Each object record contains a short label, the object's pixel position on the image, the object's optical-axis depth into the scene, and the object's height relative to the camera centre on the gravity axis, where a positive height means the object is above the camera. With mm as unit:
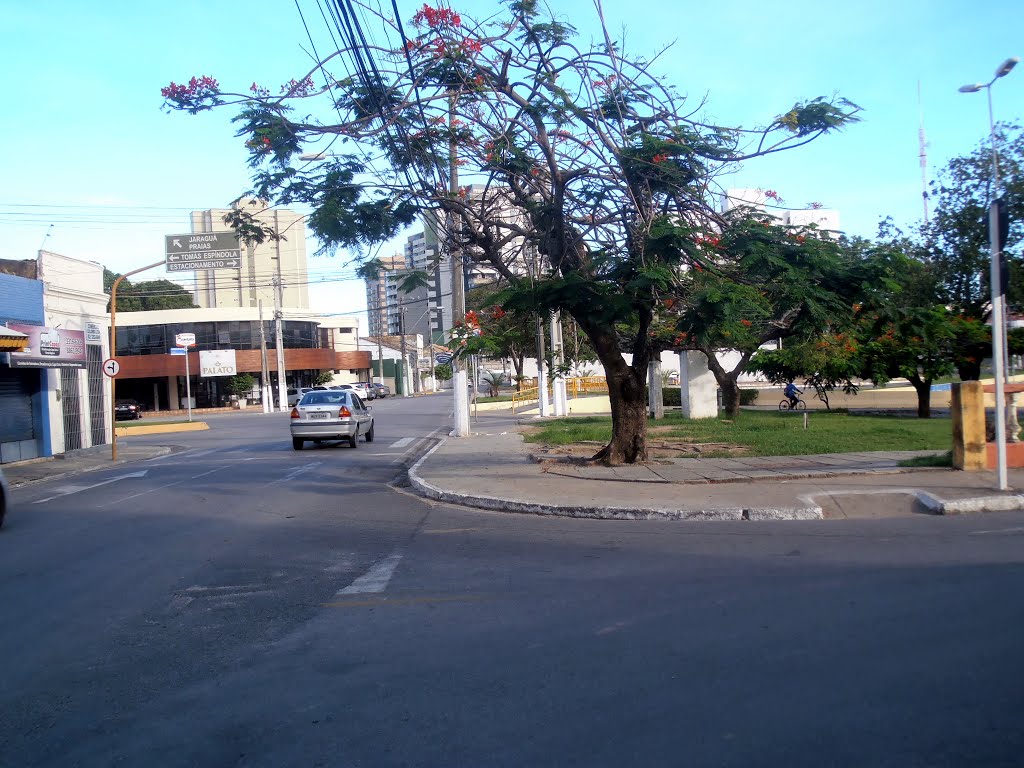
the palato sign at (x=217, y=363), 58000 +2044
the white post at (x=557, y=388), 32844 -487
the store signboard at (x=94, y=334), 26469 +2064
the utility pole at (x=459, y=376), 22781 +145
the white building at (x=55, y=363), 22219 +1019
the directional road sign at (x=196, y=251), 25469 +4405
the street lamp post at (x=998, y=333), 10938 +324
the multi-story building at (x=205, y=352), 59531 +2906
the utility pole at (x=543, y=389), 33000 -472
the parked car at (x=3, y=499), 11305 -1343
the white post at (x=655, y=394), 29312 -786
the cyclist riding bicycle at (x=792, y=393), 30500 -1038
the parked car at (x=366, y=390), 60250 -406
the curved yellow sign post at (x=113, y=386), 23188 +293
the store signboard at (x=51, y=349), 21719 +1404
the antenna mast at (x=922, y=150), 41706 +10985
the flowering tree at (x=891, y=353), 22219 +341
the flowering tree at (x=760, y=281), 11547 +1284
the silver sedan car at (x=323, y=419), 22484 -879
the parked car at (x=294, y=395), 58975 -496
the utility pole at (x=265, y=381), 52531 +522
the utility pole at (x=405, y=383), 82225 +41
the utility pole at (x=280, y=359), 48556 +1848
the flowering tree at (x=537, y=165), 12164 +3391
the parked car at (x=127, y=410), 49628 -859
